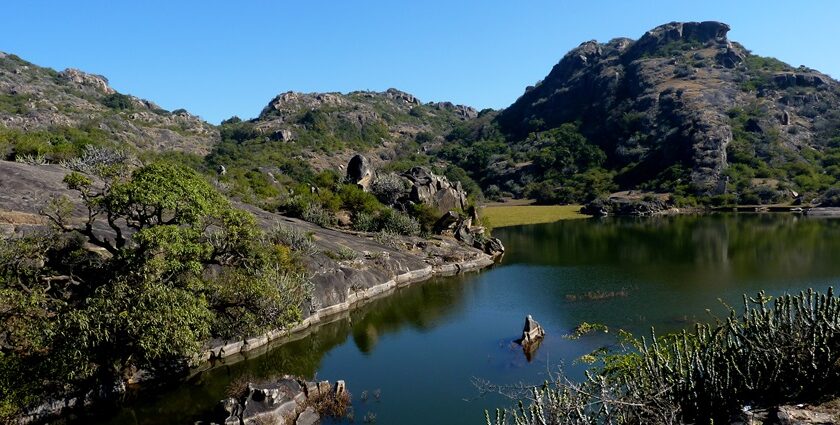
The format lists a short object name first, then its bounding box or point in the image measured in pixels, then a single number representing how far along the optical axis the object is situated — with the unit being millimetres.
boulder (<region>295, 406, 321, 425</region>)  22336
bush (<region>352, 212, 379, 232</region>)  66188
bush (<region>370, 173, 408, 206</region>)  79312
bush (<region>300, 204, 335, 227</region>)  63688
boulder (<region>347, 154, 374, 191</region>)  83812
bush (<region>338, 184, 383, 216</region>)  70875
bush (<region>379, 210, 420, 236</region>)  65188
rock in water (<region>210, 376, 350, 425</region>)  21703
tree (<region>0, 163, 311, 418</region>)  21469
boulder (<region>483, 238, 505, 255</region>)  69500
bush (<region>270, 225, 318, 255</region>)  43906
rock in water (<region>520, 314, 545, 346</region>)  32041
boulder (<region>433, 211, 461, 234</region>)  70688
